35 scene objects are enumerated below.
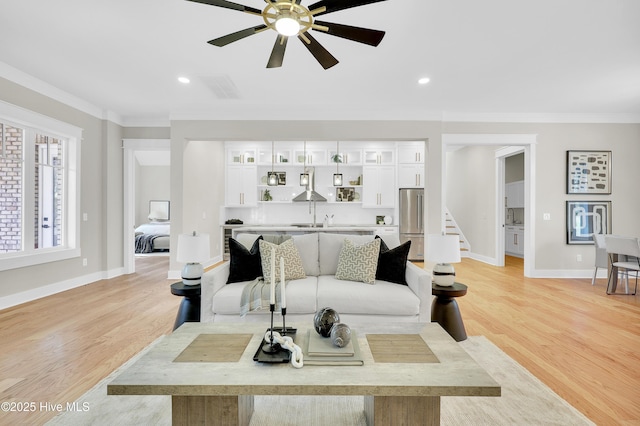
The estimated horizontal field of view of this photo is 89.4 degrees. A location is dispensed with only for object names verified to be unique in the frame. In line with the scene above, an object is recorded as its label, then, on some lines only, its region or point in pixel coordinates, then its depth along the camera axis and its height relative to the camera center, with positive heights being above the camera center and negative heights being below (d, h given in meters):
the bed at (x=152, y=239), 8.66 -0.71
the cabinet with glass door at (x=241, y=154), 7.81 +1.42
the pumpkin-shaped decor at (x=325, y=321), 1.75 -0.59
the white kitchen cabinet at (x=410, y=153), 7.73 +1.44
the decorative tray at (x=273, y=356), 1.50 -0.68
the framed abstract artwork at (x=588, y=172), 5.64 +0.73
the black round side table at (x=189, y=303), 2.88 -0.82
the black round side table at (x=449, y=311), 2.90 -0.88
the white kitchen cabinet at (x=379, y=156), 7.80 +1.38
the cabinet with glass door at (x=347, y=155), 7.85 +1.42
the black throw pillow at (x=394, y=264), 3.09 -0.50
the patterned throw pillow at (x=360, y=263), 3.03 -0.47
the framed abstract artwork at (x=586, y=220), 5.64 -0.11
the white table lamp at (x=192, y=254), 2.93 -0.37
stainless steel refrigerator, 7.54 -0.13
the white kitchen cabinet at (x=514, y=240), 8.52 -0.73
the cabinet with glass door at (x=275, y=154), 7.82 +1.44
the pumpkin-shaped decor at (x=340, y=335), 1.61 -0.62
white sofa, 2.74 -0.75
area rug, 1.81 -1.16
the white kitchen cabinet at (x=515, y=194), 8.80 +0.55
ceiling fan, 1.93 +1.22
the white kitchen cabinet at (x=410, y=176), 7.74 +0.89
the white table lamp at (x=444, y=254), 2.91 -0.37
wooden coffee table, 1.31 -0.70
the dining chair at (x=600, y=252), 4.92 -0.59
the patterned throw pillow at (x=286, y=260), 2.98 -0.45
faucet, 7.92 +0.01
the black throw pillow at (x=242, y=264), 3.08 -0.49
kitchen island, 4.95 -0.31
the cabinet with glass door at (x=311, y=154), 7.86 +1.45
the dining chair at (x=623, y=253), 4.22 -0.53
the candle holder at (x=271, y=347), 1.57 -0.67
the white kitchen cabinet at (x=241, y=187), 7.79 +0.63
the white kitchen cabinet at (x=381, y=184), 7.77 +0.70
